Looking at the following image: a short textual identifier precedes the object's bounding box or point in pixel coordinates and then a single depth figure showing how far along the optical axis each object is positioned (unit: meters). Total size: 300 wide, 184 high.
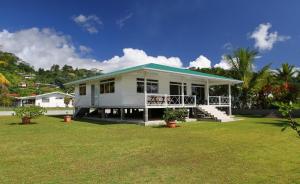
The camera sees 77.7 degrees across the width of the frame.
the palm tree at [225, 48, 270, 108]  20.71
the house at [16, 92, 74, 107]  40.11
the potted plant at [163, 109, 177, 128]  10.73
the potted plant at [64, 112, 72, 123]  14.10
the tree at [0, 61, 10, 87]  18.38
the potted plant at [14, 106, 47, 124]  12.45
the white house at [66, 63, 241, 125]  13.21
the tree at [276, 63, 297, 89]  23.93
